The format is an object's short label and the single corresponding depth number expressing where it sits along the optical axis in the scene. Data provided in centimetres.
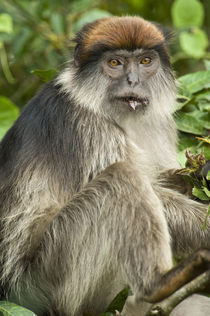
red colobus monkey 1148
